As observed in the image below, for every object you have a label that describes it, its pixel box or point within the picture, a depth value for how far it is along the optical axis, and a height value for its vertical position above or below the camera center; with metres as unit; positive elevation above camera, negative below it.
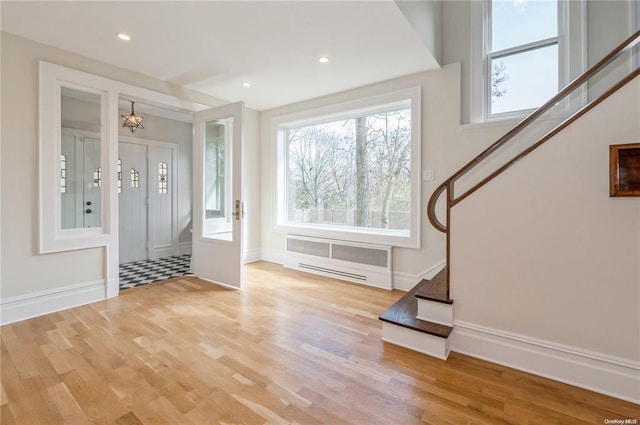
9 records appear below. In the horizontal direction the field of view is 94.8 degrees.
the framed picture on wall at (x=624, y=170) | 1.74 +0.25
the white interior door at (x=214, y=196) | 3.88 +0.22
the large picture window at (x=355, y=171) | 3.86 +0.61
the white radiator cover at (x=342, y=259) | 3.91 -0.71
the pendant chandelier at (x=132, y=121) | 4.27 +1.32
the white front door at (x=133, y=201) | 5.12 +0.18
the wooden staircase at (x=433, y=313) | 2.13 -0.88
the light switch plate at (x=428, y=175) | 3.52 +0.44
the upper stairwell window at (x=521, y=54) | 2.97 +1.66
